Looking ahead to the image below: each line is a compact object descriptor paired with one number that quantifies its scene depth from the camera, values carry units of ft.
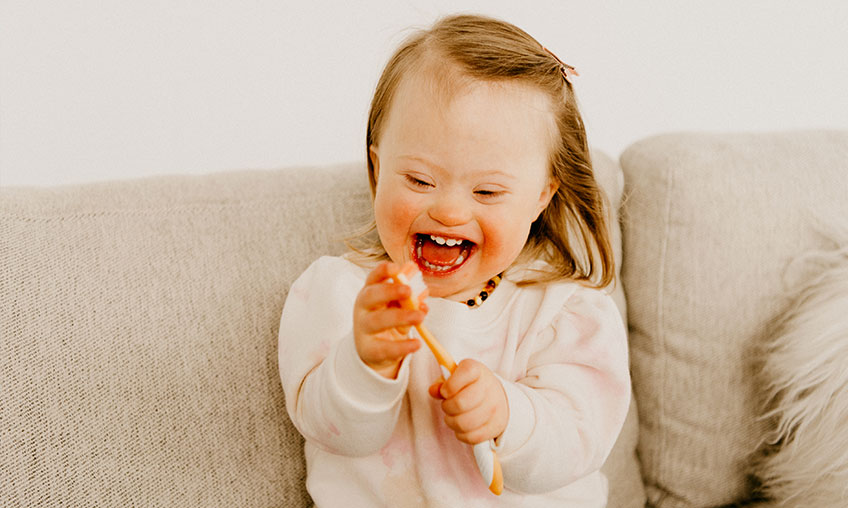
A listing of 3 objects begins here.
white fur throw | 3.29
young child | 2.53
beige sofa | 2.72
